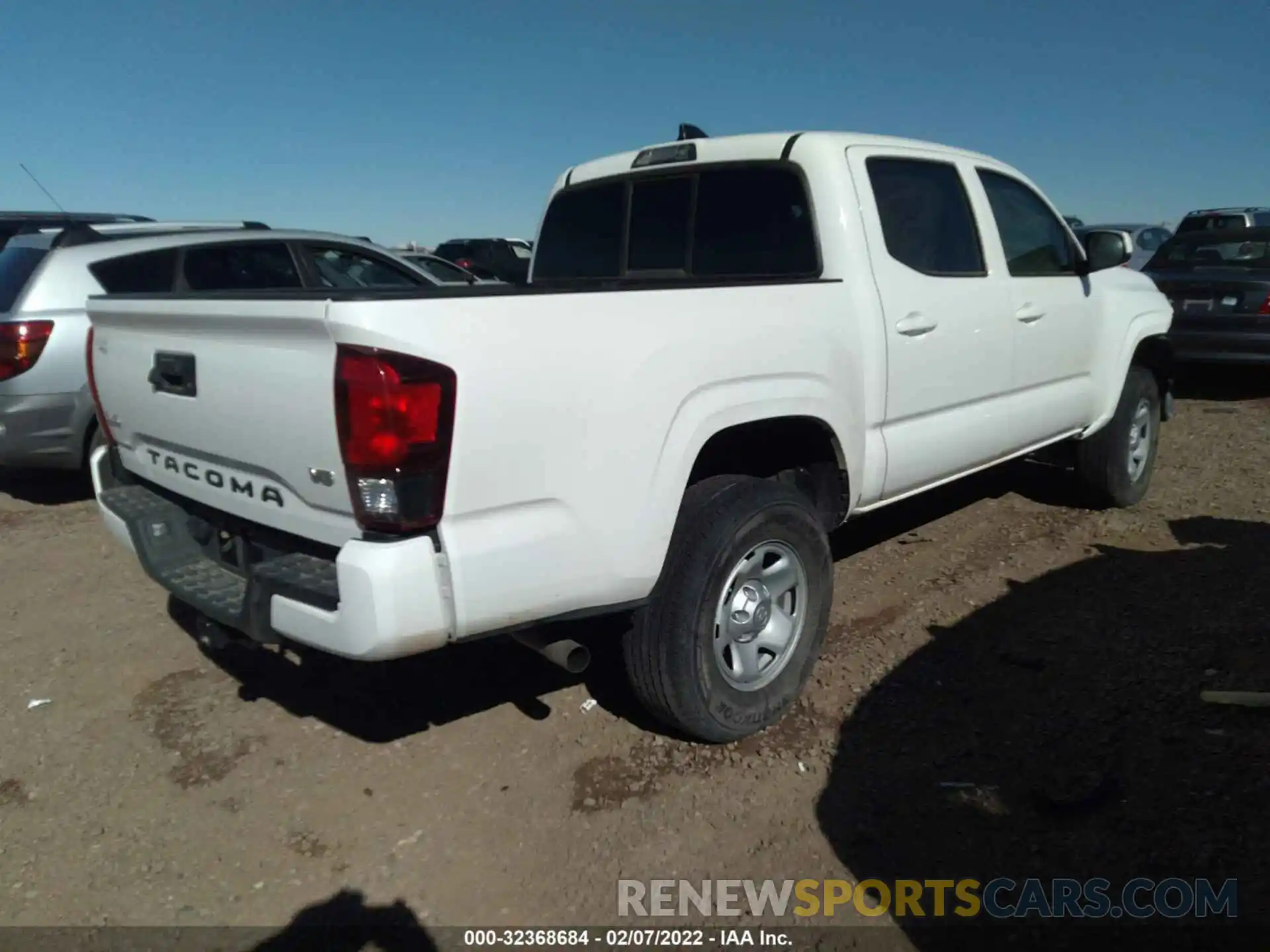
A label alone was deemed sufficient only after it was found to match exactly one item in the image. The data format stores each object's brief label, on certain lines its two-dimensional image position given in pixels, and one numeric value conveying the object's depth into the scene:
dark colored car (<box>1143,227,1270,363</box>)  9.06
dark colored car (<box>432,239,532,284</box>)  20.59
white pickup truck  2.33
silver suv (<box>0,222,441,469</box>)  5.70
